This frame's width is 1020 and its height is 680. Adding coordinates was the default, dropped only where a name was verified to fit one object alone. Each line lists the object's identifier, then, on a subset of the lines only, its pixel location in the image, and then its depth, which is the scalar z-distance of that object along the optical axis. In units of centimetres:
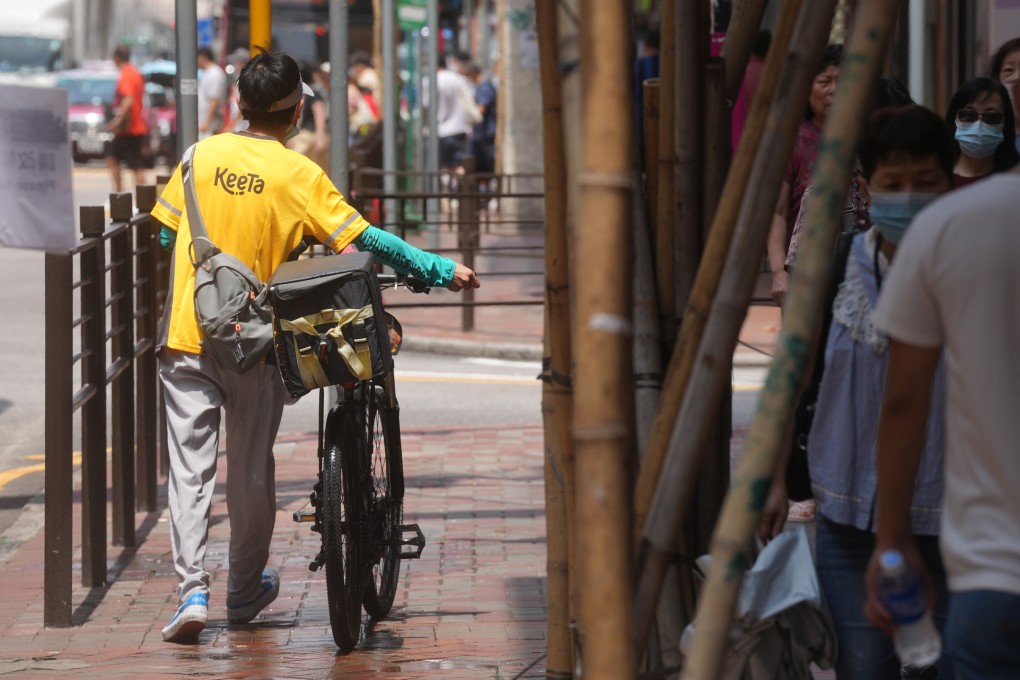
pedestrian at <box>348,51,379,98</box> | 5206
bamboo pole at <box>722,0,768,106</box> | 740
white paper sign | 1184
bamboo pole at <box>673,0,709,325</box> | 707
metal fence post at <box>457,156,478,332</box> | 2808
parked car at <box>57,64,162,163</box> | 7787
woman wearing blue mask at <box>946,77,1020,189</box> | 1208
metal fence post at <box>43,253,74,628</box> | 1215
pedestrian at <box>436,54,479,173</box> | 5225
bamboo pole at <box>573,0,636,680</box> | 577
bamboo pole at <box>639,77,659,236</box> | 743
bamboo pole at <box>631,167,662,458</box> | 718
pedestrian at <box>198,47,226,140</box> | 4862
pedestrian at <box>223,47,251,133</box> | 4541
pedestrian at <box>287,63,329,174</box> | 4087
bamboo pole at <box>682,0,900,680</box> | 571
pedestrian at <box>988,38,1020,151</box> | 1395
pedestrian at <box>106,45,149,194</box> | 5428
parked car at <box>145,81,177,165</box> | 7825
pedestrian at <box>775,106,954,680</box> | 704
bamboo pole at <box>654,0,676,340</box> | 712
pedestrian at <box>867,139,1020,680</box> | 583
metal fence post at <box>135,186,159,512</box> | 1603
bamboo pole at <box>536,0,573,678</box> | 709
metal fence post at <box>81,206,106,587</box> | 1325
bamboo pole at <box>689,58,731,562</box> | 732
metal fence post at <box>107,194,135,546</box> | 1451
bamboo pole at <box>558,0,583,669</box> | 594
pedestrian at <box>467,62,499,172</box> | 5847
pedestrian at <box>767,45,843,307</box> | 1361
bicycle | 1121
